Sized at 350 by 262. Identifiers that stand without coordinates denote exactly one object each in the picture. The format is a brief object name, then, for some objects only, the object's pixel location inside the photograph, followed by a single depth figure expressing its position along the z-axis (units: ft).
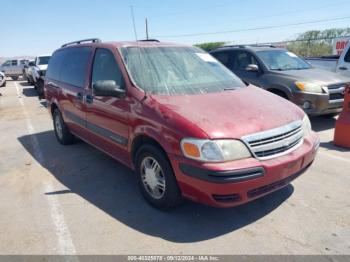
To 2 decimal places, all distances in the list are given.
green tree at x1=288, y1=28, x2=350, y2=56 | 71.81
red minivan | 9.84
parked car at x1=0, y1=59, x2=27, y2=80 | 101.91
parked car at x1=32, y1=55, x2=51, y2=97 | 48.55
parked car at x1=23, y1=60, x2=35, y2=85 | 63.39
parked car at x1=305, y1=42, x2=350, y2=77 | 27.35
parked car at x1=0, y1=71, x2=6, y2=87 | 68.34
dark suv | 21.71
